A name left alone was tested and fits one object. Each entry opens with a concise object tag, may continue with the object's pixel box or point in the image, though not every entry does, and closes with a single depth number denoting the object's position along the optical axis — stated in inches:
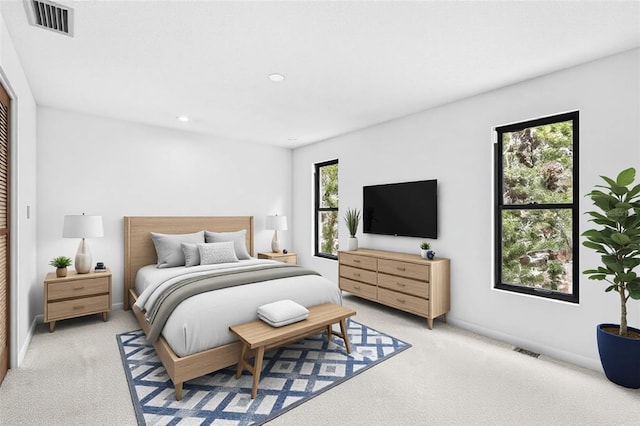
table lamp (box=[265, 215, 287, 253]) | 214.2
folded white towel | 98.7
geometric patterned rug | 80.8
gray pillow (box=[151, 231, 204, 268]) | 159.6
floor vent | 115.0
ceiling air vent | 76.3
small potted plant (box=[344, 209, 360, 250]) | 184.1
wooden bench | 89.8
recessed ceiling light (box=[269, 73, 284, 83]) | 114.6
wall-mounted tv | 152.0
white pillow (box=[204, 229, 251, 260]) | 177.5
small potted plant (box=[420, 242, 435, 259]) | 144.2
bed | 90.6
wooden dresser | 138.3
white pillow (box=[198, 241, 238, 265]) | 157.8
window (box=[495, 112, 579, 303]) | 114.0
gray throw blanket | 100.1
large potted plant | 88.2
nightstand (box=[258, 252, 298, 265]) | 209.6
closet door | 95.3
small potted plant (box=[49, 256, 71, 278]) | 139.3
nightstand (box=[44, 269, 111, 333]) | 133.9
